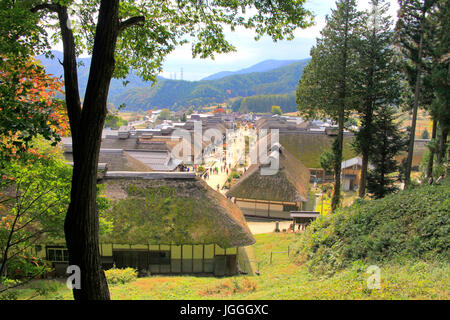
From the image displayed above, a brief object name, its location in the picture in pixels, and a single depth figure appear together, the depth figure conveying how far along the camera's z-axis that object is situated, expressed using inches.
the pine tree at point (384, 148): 771.4
